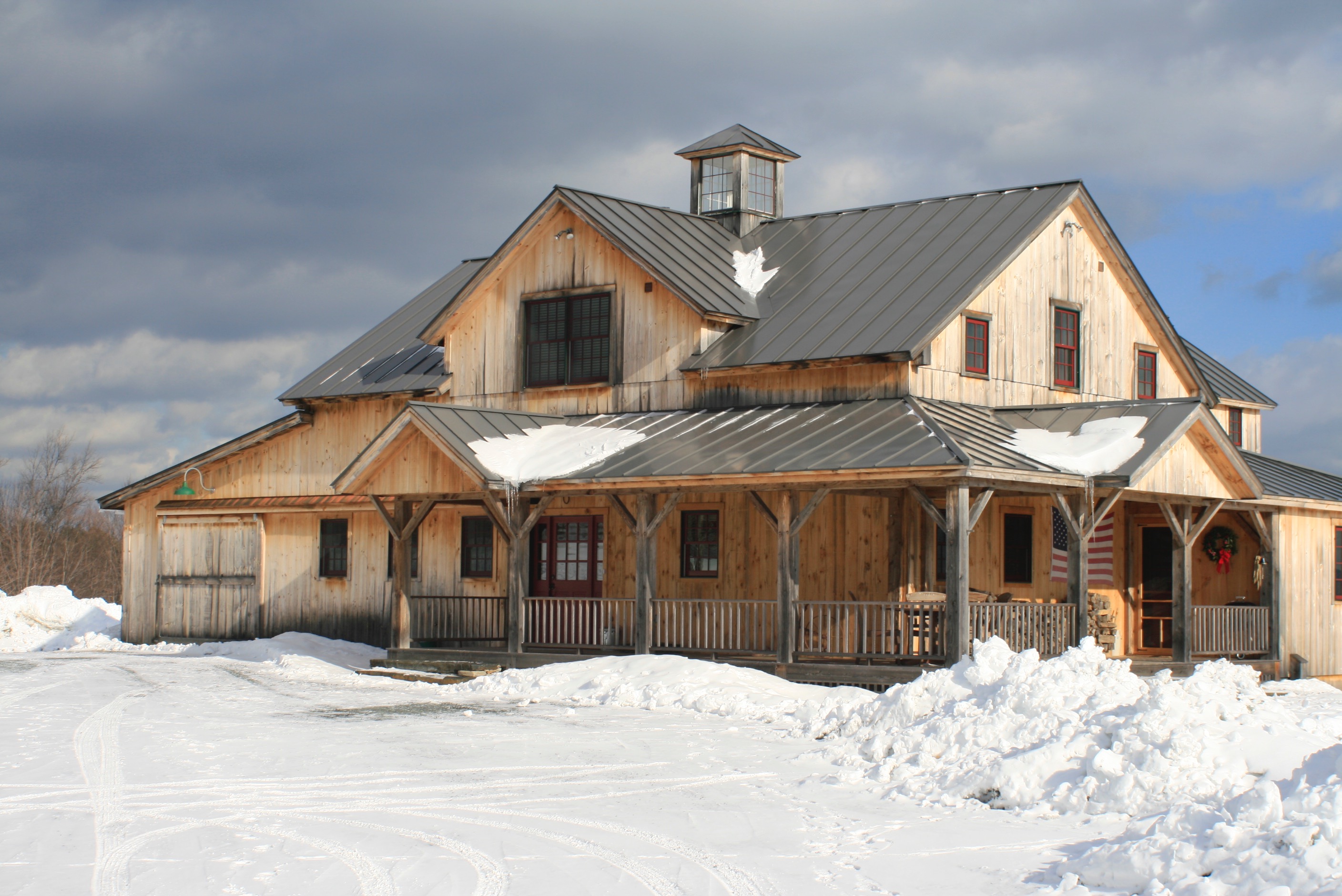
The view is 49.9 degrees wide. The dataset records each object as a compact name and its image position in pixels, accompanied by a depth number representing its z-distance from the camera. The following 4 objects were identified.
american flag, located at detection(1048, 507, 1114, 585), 22.72
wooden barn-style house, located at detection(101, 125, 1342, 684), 19.09
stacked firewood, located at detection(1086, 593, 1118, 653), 21.77
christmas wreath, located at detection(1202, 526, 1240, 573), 23.95
